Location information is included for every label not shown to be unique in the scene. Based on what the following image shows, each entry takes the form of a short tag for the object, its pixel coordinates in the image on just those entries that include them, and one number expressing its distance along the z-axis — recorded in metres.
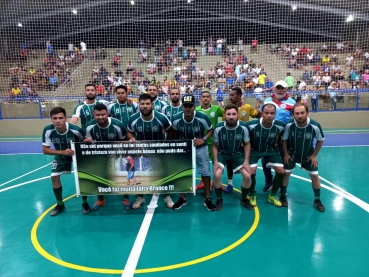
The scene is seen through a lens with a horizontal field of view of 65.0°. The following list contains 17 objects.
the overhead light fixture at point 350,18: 15.97
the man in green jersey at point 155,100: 5.96
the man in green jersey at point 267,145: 4.86
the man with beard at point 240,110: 5.35
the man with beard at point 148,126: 4.93
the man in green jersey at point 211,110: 5.43
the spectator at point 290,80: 13.29
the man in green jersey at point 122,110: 6.02
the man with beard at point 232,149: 4.80
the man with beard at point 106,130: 4.91
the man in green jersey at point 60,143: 4.68
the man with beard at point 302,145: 4.66
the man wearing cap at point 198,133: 4.83
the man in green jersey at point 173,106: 5.67
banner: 4.77
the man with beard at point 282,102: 5.18
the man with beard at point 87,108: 5.90
